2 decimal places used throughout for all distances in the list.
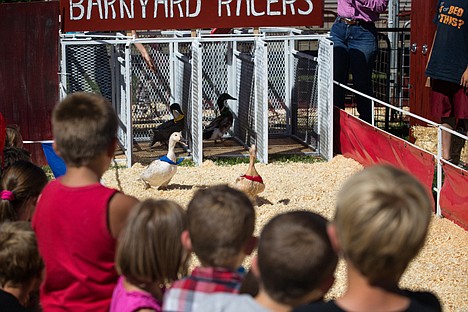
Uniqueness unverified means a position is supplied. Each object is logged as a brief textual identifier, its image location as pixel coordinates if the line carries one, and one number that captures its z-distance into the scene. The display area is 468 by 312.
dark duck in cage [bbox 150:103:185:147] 16.82
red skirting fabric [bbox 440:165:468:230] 11.64
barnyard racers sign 16.32
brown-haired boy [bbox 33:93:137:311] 5.14
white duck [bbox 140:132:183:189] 13.93
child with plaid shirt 4.44
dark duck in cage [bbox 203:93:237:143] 17.73
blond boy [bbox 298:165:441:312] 3.75
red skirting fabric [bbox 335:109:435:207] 12.97
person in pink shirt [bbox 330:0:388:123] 17.86
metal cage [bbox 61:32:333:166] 16.65
